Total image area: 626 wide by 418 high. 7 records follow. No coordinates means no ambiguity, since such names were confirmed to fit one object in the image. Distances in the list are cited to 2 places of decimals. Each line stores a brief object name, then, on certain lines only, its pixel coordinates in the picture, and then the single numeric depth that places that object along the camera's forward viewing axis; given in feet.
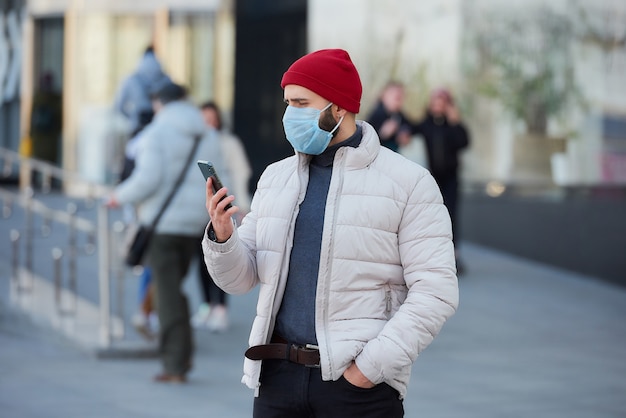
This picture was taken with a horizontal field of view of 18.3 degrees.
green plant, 74.10
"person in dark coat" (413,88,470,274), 63.02
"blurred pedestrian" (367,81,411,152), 59.84
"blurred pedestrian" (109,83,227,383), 40.78
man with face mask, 18.69
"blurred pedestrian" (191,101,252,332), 50.38
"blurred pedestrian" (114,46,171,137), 58.13
